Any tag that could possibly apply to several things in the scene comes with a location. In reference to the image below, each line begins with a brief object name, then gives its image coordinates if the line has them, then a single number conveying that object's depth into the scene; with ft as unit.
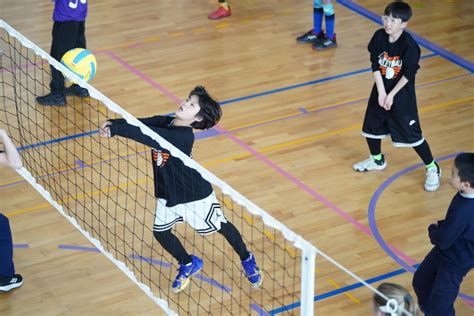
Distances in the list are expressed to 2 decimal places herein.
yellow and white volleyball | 38.27
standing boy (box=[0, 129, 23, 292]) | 33.27
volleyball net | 33.32
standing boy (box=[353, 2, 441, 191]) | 38.31
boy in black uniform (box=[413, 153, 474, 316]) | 27.98
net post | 24.05
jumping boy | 31.64
